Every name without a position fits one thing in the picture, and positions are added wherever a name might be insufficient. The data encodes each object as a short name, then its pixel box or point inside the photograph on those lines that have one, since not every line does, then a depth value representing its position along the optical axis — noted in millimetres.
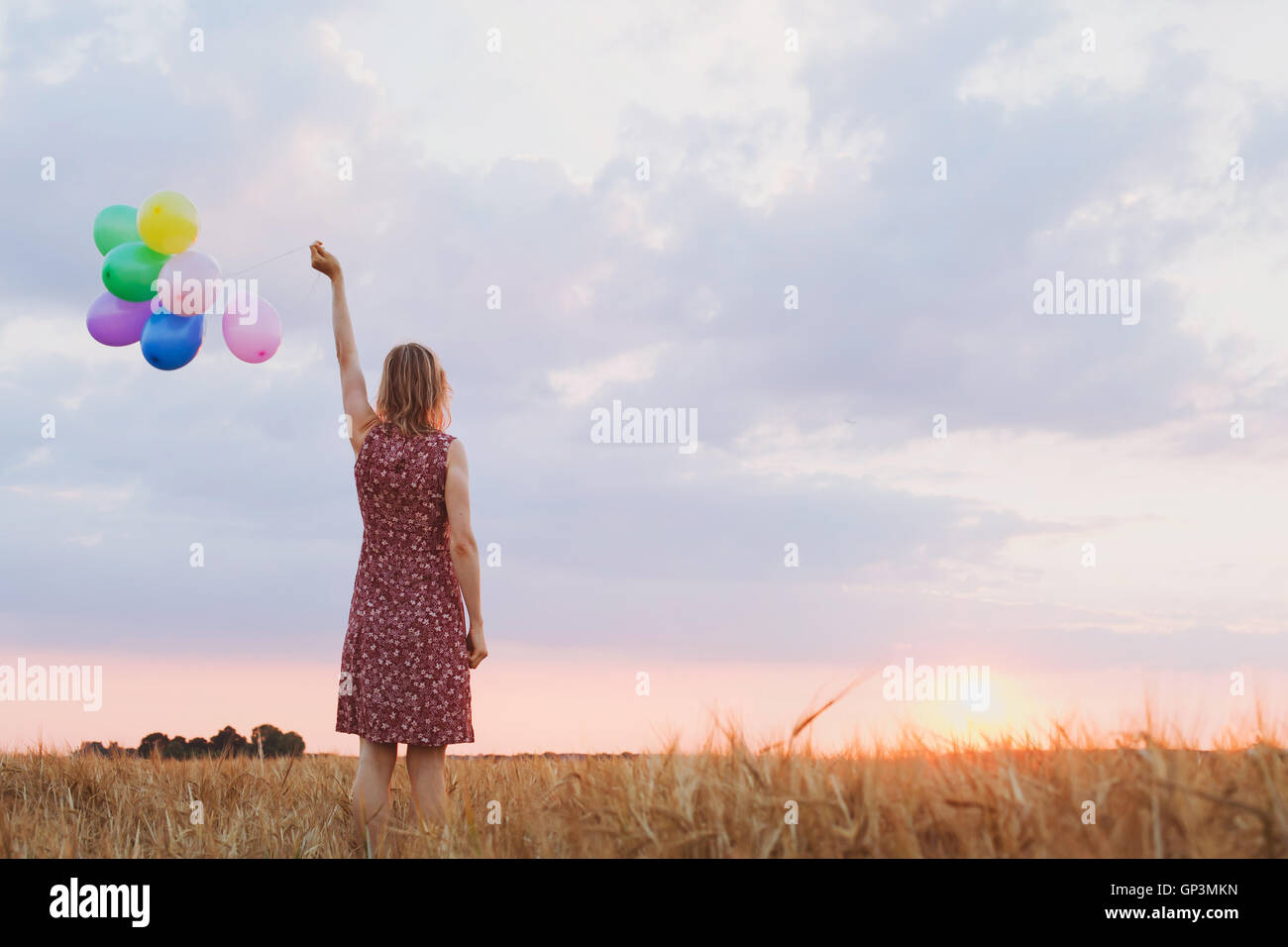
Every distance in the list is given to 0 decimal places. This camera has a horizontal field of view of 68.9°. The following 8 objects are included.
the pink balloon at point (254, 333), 5738
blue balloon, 5727
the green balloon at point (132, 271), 5797
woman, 4621
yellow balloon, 5805
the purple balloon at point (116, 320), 5887
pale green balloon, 6176
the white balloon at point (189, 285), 5762
